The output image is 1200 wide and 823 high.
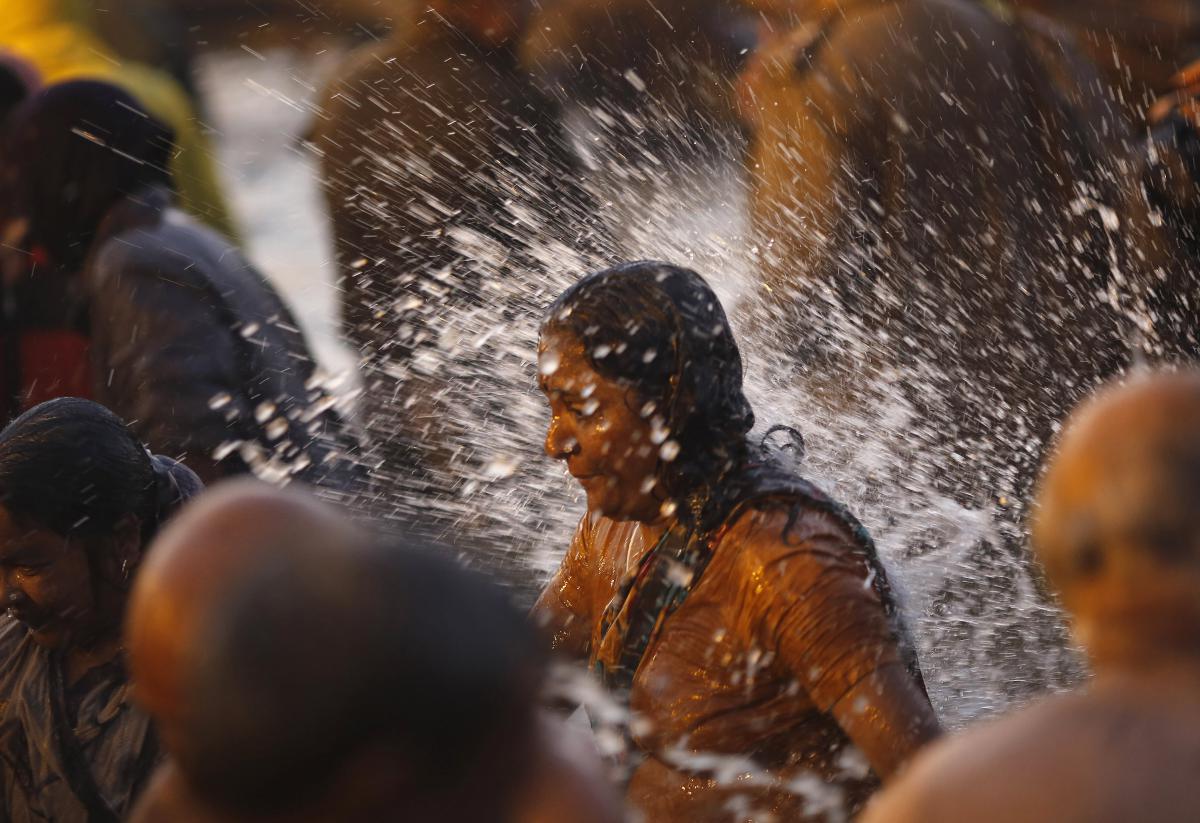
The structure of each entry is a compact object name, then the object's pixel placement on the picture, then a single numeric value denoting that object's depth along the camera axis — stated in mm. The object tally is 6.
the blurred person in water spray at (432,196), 10117
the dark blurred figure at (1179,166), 9945
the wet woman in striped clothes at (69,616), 5816
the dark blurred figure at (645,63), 11023
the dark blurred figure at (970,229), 10164
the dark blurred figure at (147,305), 8766
